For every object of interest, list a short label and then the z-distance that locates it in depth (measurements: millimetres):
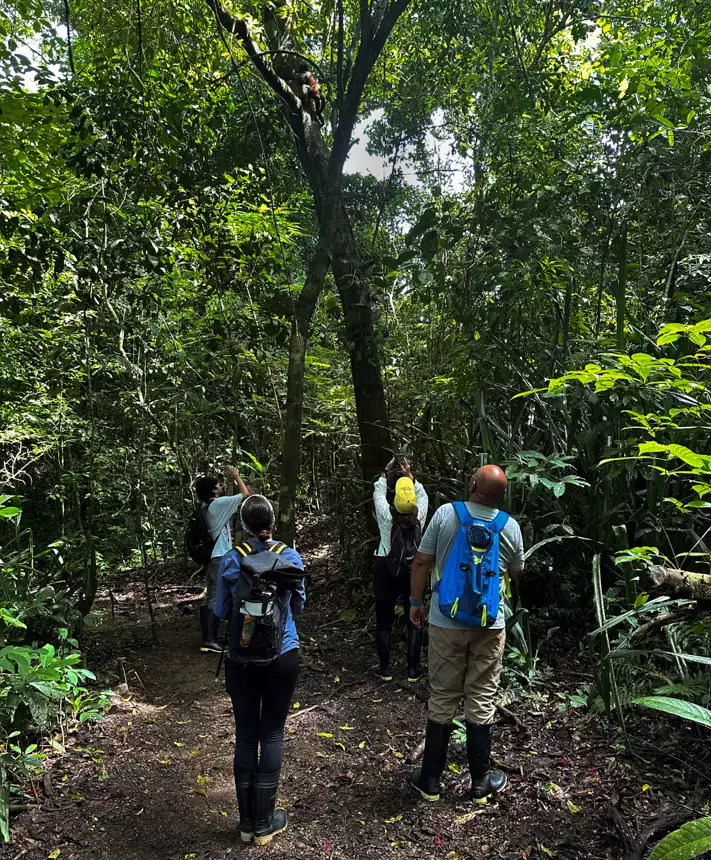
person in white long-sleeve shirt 4840
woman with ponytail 2996
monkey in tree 6293
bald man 3266
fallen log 2170
